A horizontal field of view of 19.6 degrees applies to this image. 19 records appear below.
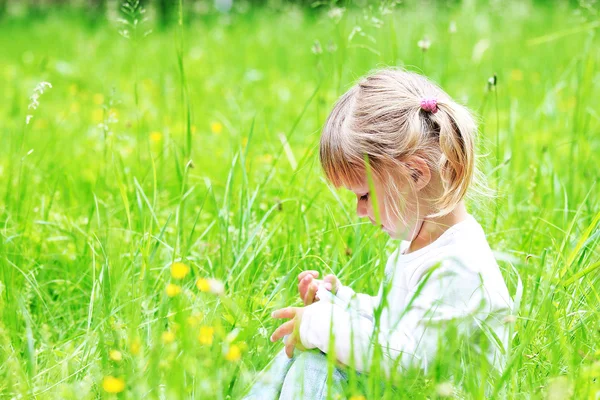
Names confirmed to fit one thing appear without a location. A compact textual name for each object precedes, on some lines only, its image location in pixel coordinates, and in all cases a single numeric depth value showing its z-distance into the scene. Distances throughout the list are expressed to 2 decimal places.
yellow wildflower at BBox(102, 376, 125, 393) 1.71
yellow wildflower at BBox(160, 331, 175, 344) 1.78
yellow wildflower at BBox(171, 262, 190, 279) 1.79
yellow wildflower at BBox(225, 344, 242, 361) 1.74
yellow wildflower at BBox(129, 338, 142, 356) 1.75
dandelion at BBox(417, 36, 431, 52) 2.27
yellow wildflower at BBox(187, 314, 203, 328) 1.83
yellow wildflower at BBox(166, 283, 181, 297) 1.78
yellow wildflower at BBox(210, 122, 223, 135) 3.11
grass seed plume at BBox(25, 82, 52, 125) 2.06
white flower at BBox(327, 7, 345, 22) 2.28
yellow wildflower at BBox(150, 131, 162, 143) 2.96
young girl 1.85
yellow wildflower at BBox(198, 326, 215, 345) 1.77
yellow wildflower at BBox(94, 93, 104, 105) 3.56
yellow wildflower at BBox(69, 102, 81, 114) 3.66
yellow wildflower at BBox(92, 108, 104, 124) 3.34
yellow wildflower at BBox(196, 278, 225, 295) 1.71
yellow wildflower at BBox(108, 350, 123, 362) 1.85
